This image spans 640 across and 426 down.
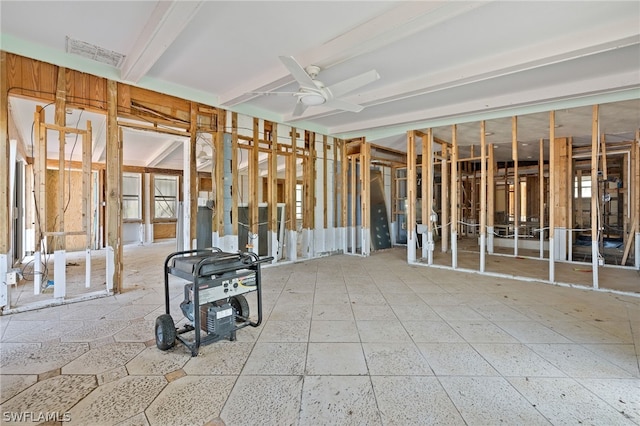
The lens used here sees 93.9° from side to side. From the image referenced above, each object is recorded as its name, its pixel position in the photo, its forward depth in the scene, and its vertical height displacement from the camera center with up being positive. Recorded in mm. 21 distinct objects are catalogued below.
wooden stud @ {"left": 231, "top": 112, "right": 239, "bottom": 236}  5332 +699
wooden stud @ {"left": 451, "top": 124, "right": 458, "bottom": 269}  5617 +346
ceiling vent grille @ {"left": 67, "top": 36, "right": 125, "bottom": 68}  3379 +1899
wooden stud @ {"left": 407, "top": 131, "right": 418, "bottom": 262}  6219 +326
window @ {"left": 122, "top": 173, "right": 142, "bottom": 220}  9703 +540
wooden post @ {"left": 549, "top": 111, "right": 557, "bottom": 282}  4566 +235
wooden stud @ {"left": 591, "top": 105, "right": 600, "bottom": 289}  4234 +172
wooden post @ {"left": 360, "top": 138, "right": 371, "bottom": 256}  7082 +418
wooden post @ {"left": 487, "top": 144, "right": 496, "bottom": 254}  6703 +132
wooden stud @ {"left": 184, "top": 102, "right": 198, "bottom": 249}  4824 +522
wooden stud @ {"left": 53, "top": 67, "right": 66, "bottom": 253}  3686 +901
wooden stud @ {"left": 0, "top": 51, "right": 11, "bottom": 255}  3314 +654
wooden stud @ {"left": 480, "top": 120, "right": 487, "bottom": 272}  5211 +274
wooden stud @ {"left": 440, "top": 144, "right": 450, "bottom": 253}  6966 +281
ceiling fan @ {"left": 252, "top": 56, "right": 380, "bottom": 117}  3041 +1449
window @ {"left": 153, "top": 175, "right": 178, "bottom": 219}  10320 +569
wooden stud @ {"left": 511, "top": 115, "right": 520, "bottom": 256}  6845 +106
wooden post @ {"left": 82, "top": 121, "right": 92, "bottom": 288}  3918 +388
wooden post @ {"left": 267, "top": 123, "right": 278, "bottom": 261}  6020 +423
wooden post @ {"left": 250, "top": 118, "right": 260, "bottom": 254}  5664 +493
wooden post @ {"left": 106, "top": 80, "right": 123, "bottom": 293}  4070 +301
